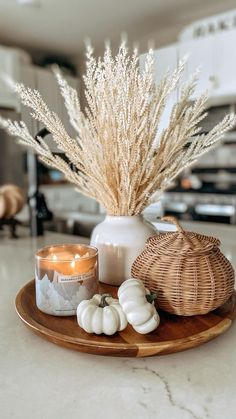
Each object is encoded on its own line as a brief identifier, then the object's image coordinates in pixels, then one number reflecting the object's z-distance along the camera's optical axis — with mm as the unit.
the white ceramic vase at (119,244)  662
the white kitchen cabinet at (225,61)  2357
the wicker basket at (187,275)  513
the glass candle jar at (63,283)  542
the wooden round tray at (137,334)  456
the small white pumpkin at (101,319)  478
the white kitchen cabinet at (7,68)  2778
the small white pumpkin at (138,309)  473
